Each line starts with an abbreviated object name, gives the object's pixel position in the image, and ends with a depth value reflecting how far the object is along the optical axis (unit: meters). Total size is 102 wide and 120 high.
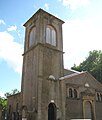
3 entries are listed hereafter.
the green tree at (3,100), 35.49
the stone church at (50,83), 13.42
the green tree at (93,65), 23.24
